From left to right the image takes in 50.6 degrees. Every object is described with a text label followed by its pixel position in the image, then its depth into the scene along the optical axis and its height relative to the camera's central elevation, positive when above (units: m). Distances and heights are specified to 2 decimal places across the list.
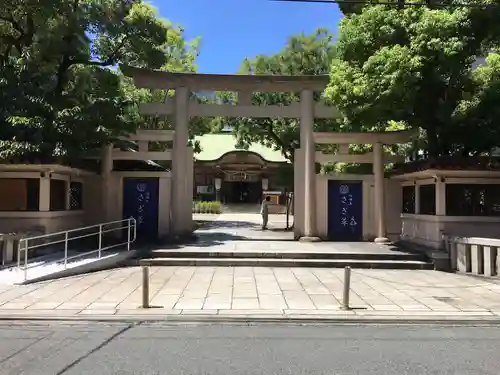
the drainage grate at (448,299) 9.80 -1.72
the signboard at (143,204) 18.52 +0.08
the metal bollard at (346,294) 8.89 -1.46
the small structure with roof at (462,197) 14.45 +0.31
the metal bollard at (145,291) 8.86 -1.43
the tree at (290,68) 25.08 +6.75
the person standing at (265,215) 24.08 -0.37
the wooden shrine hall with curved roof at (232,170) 41.91 +3.09
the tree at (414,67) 13.22 +3.68
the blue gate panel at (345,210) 18.78 -0.10
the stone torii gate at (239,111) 18.08 +3.35
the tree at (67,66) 14.84 +4.41
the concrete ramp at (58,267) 11.34 -1.45
